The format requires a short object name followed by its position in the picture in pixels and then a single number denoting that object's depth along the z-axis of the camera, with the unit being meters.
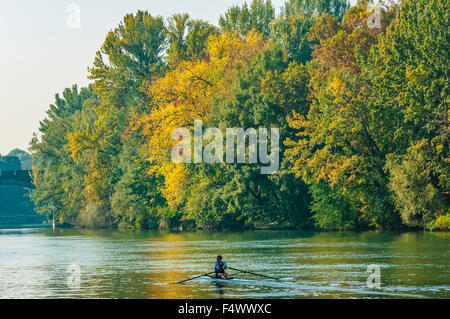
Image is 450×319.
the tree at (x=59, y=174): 114.38
